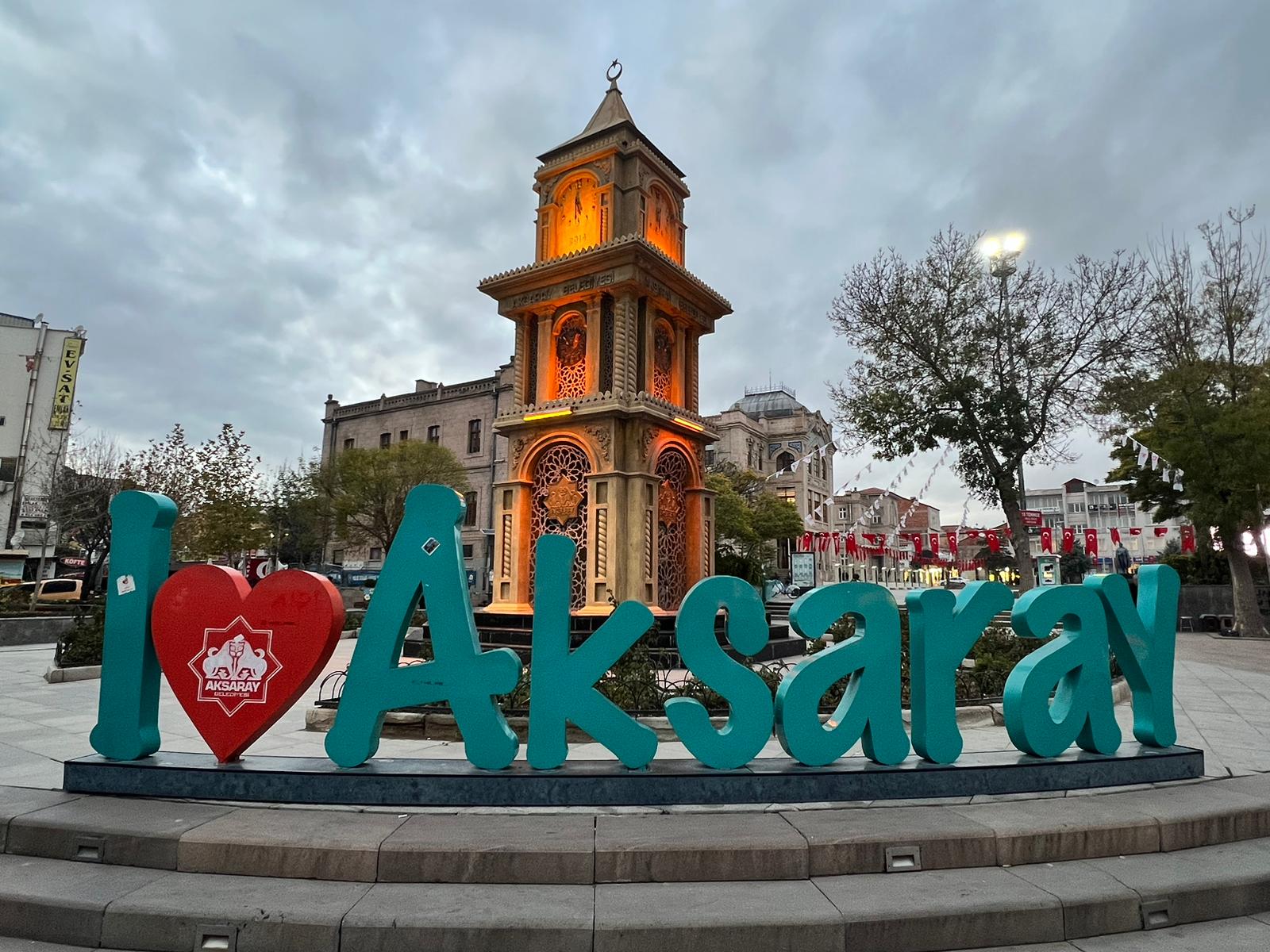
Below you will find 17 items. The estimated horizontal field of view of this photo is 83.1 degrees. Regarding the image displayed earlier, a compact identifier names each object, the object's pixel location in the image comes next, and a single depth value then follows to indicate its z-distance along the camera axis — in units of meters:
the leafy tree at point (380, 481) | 38.50
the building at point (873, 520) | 75.25
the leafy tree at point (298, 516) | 42.22
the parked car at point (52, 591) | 24.94
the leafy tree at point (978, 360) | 24.48
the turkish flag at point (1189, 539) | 33.34
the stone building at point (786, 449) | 60.91
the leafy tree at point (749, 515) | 40.12
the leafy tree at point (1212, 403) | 22.56
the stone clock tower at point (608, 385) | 13.33
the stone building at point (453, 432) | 43.09
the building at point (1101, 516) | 75.62
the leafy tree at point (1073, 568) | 47.59
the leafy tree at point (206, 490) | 31.60
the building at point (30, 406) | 41.69
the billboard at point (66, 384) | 43.00
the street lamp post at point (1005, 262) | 24.70
